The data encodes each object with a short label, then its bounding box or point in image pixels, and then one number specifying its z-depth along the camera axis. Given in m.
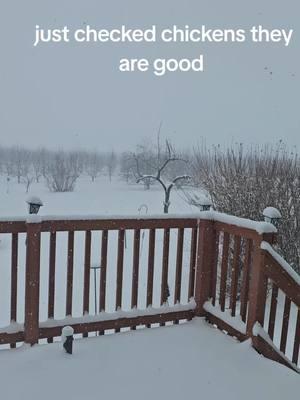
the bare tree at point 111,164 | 55.28
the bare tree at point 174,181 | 12.79
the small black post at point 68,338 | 2.92
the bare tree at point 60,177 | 34.41
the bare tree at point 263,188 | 7.92
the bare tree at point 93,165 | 53.91
